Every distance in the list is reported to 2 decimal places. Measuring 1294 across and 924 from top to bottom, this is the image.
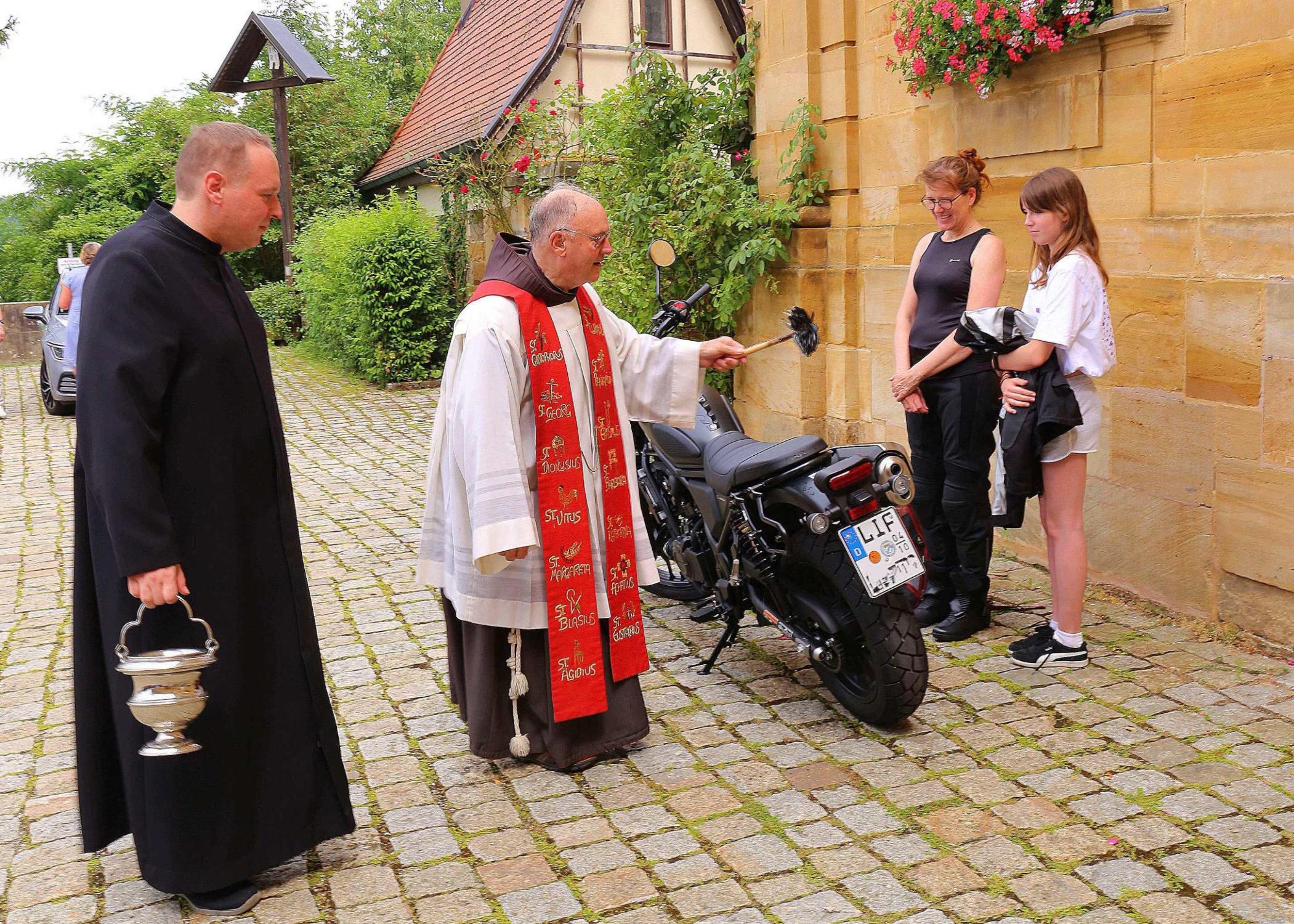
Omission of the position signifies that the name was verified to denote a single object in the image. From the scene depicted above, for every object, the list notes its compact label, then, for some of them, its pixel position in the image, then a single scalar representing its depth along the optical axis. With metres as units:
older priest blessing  3.96
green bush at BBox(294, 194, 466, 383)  13.95
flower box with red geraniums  5.44
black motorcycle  4.14
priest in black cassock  3.07
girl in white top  4.58
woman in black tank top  5.12
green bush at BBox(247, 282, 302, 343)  19.89
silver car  13.14
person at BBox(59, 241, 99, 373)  11.58
